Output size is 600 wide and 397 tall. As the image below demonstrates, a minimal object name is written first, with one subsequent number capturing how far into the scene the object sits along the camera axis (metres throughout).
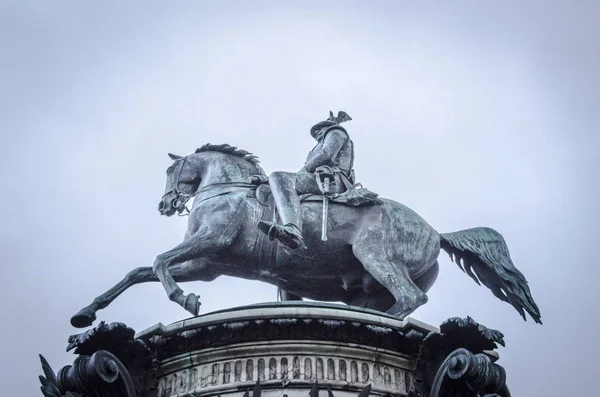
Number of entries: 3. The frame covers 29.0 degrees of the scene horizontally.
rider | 13.95
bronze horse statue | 14.43
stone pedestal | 11.72
